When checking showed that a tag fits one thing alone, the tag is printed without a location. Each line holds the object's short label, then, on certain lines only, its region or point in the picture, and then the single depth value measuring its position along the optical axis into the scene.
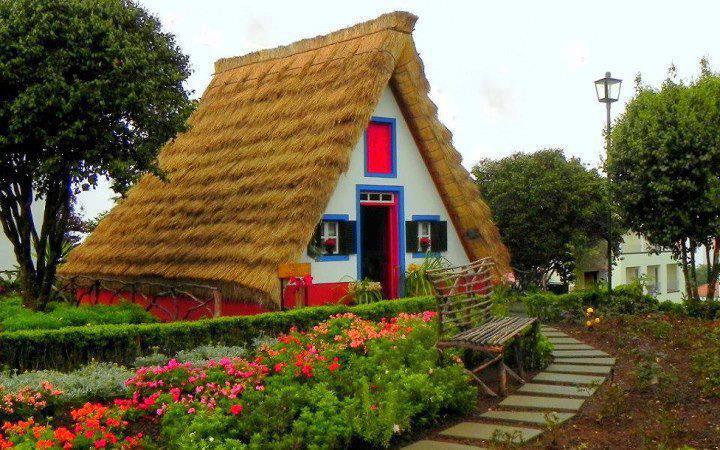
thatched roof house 14.09
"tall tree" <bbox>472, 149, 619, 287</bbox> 22.81
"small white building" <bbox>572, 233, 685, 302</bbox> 29.47
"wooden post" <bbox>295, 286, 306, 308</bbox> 13.49
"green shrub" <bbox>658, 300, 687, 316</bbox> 15.56
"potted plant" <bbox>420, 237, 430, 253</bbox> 17.36
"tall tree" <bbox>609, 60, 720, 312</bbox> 15.77
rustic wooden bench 7.87
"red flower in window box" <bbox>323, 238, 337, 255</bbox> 15.67
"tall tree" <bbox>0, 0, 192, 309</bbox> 12.73
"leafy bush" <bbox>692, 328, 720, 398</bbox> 7.43
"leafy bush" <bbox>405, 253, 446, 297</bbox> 16.70
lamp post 17.08
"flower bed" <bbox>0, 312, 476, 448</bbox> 5.91
